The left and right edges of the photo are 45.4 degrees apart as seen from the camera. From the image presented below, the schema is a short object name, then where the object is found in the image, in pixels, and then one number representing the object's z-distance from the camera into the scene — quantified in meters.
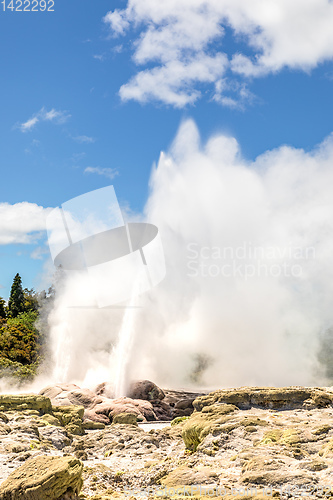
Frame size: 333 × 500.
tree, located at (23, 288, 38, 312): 67.38
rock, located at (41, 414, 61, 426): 18.02
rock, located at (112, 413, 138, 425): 21.89
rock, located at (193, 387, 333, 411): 15.93
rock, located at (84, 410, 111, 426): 24.12
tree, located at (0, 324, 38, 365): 48.89
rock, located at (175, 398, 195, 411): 31.00
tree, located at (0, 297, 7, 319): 63.07
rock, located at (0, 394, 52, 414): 19.30
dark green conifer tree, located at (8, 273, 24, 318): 66.81
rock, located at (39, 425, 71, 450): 15.96
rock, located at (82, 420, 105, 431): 22.02
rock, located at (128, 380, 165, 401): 33.97
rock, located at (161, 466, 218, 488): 10.19
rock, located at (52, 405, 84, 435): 19.45
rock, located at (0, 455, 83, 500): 8.97
